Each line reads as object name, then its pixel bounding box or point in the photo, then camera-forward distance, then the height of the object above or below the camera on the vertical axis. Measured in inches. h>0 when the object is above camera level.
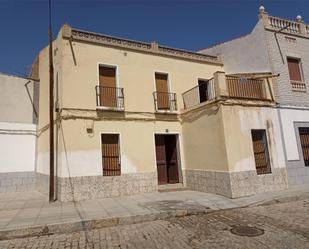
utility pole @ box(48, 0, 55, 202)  366.9 +70.3
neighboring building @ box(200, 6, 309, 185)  427.8 +163.3
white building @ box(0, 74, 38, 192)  496.3 +83.8
